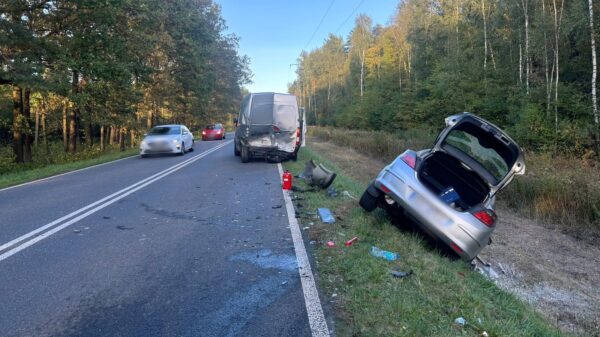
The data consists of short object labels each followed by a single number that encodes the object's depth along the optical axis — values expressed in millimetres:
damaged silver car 5000
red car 37438
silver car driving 18375
